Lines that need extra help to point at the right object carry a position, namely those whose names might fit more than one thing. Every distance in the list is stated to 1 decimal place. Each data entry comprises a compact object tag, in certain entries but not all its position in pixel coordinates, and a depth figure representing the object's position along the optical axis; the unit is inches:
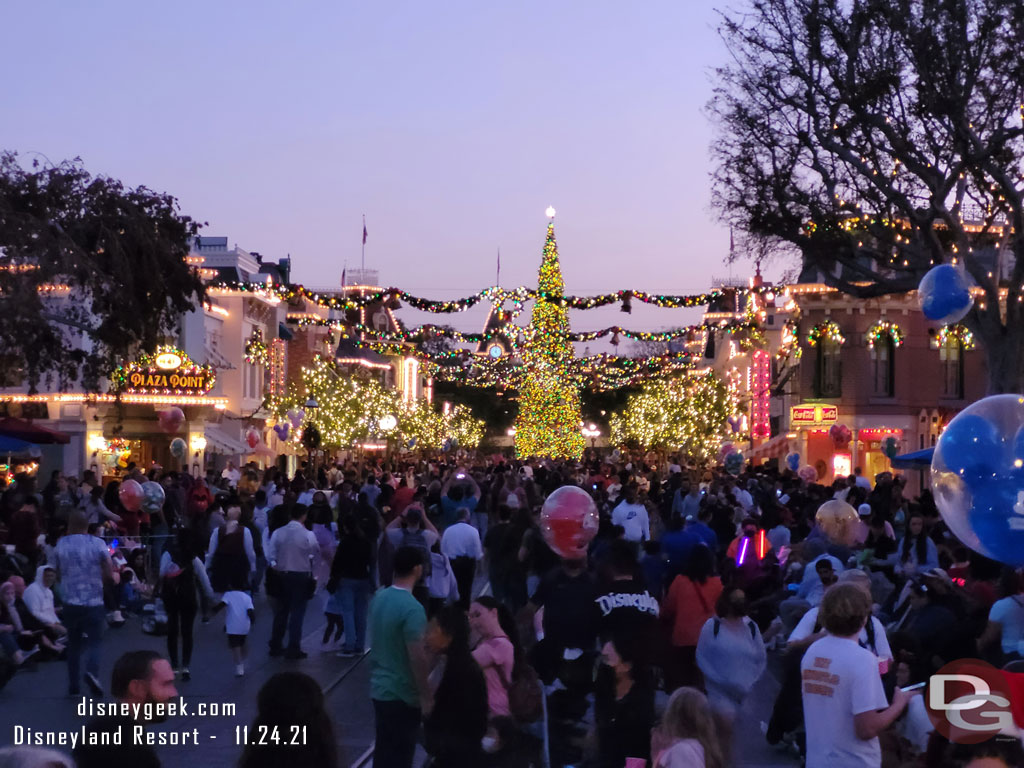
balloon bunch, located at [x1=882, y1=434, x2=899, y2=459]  1319.3
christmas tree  2566.4
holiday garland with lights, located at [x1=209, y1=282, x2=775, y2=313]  1517.0
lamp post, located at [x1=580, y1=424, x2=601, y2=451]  3839.8
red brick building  1825.8
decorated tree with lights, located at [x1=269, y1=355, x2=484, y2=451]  2185.8
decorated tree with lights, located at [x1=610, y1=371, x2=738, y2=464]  2504.9
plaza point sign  1695.4
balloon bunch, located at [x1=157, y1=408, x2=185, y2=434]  1312.7
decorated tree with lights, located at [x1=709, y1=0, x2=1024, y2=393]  831.1
